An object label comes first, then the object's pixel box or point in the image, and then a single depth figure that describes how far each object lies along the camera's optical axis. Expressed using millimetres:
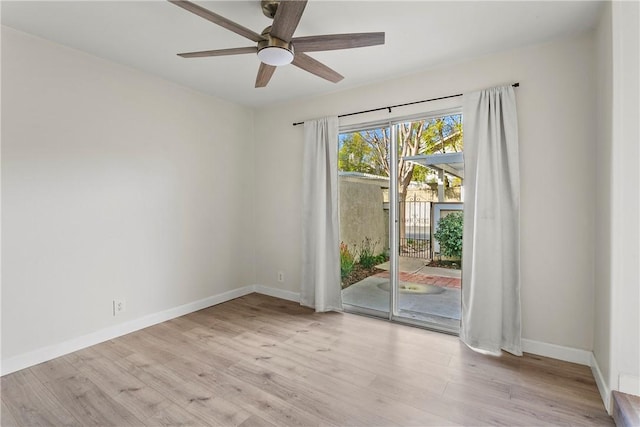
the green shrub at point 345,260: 3758
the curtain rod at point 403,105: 2876
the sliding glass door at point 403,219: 3082
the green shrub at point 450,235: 3029
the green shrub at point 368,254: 3566
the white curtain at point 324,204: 3600
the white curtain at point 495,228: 2582
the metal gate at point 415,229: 3207
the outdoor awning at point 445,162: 2998
